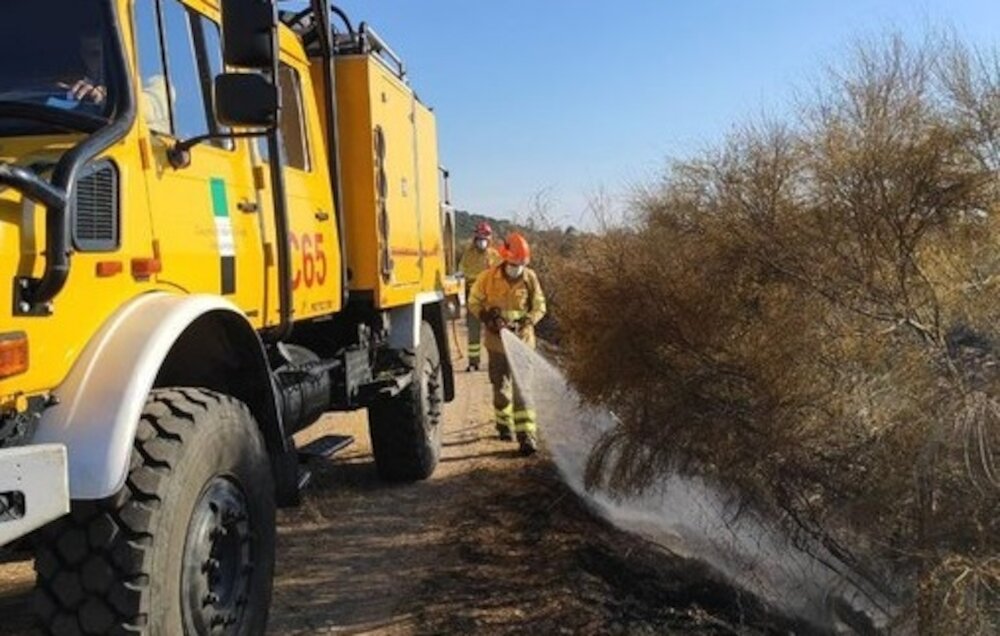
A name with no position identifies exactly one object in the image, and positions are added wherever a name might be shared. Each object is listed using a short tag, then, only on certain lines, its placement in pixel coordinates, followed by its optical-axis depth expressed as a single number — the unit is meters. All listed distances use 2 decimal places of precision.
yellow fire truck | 2.87
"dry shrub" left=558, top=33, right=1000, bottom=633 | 5.05
